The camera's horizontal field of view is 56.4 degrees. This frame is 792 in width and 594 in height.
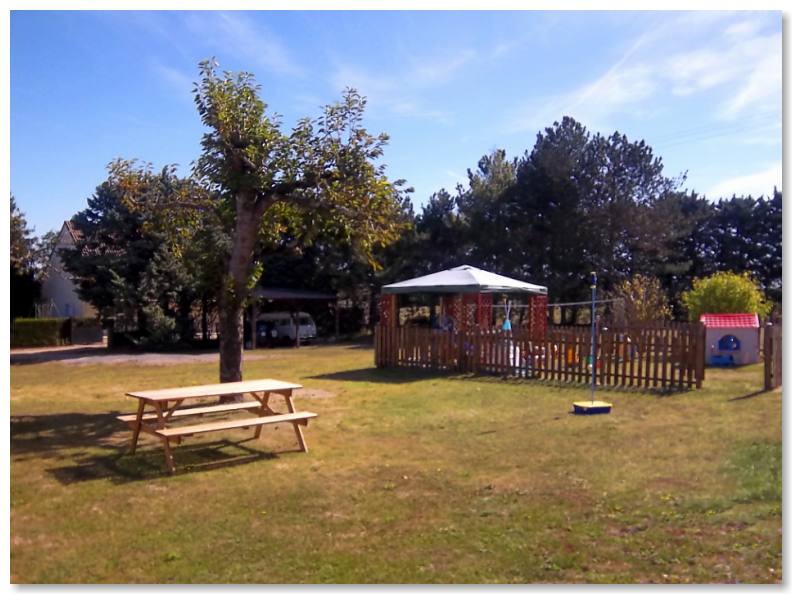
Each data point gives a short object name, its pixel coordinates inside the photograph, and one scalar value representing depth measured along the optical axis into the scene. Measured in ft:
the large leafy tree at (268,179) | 33.37
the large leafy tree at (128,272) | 88.79
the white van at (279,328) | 95.71
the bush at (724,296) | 63.62
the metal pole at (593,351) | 36.59
